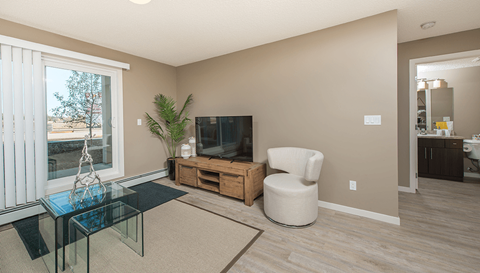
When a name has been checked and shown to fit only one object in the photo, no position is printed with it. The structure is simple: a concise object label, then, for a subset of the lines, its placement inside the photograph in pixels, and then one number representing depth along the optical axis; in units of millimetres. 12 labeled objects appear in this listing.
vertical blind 2354
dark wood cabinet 3717
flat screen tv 3139
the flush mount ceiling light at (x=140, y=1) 1924
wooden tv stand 2830
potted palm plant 4008
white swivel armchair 2160
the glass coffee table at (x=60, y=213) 1521
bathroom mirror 4320
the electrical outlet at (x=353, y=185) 2527
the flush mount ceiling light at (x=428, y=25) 2543
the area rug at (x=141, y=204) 1945
